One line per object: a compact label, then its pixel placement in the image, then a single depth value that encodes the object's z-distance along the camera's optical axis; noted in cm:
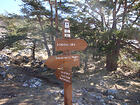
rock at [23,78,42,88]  673
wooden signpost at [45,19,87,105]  267
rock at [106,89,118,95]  629
